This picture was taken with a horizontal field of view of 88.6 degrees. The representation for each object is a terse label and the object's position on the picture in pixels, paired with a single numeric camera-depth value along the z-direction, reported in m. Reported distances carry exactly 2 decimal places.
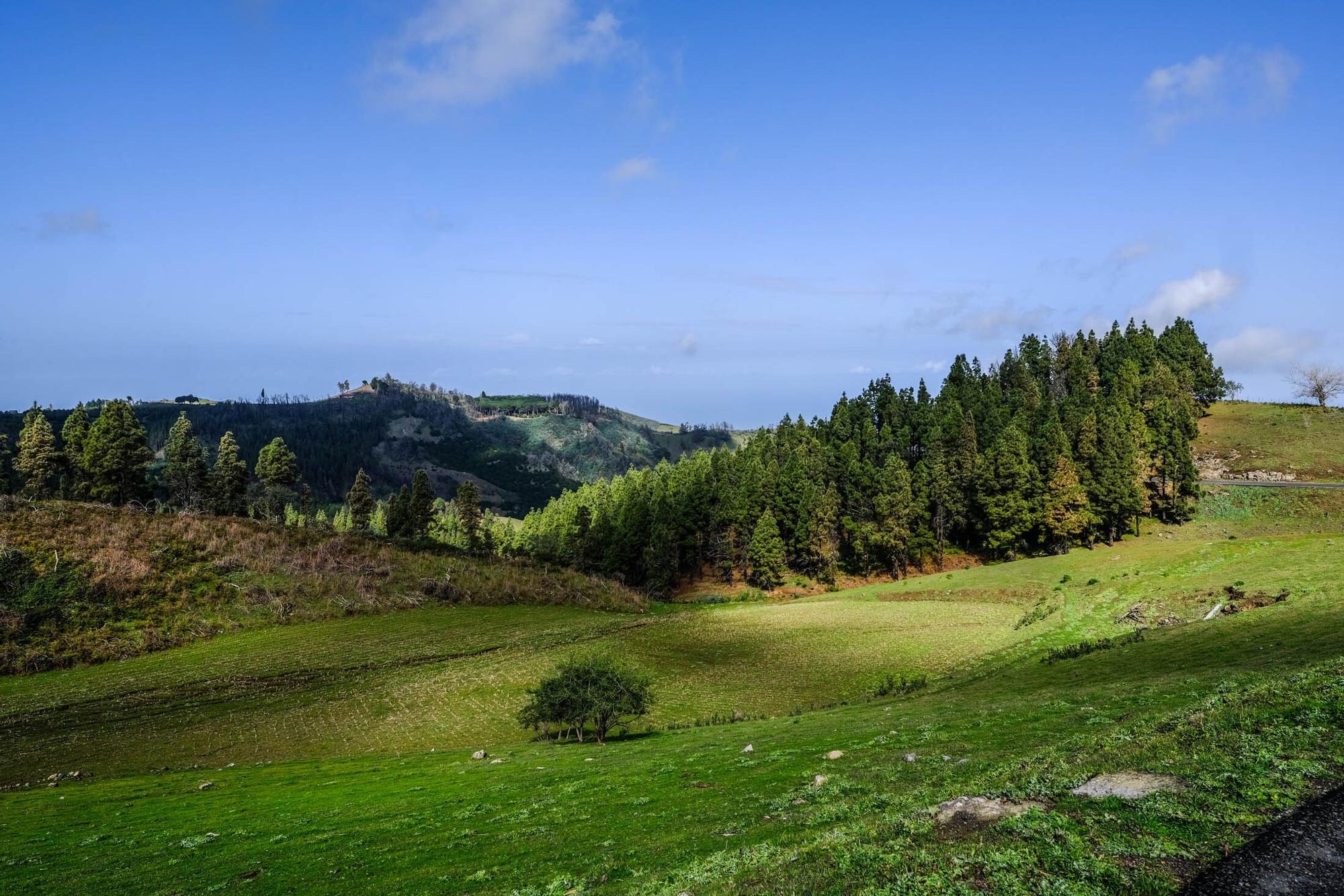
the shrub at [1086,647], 42.47
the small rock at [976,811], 12.91
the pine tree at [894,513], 108.38
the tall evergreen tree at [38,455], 101.62
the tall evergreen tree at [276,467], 125.44
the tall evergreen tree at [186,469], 119.62
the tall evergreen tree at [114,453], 100.69
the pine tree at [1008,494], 102.94
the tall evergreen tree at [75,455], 103.31
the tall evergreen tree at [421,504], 133.62
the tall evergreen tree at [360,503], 134.12
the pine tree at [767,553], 111.56
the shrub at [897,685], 45.34
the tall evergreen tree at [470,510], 134.38
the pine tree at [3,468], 104.34
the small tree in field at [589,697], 39.69
